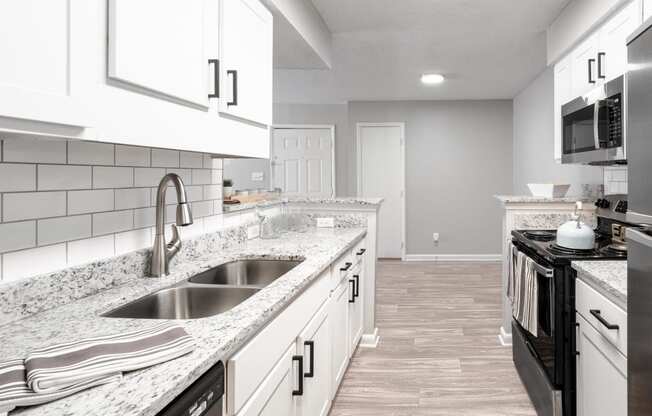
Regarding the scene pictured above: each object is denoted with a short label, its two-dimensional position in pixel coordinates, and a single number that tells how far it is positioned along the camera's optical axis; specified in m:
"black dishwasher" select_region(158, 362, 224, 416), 0.84
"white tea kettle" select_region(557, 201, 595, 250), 2.26
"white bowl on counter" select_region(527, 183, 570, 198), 3.53
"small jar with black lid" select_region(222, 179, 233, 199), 2.63
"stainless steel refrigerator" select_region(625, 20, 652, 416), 1.22
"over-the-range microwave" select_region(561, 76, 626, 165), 2.28
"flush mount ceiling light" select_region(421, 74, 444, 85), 5.42
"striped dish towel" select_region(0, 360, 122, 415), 0.72
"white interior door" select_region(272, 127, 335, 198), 7.44
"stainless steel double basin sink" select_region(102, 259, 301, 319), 1.46
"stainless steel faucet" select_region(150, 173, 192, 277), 1.66
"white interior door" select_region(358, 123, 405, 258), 7.25
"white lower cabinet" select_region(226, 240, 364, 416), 1.17
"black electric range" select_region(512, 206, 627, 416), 2.08
